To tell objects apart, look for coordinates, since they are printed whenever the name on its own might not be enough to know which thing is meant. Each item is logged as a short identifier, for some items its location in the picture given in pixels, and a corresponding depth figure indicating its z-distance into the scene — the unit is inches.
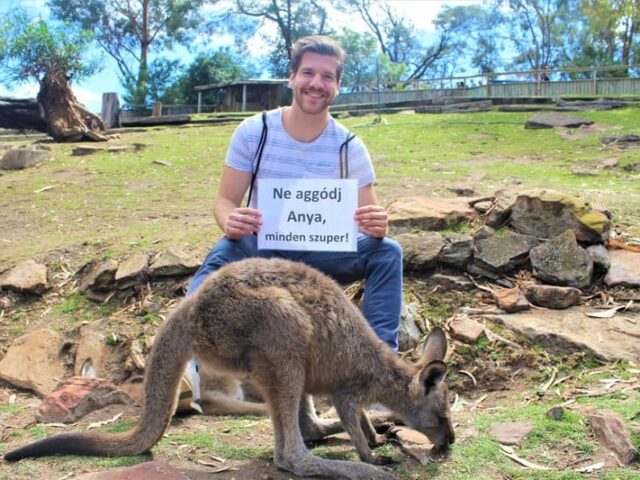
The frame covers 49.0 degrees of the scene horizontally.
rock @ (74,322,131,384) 197.0
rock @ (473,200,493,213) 250.1
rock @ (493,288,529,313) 207.3
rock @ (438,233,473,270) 223.6
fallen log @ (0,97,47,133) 573.9
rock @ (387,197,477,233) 238.8
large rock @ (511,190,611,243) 225.3
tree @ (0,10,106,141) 579.2
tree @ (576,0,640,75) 1234.8
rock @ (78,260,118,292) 238.2
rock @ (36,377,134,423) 159.5
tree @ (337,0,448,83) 1722.4
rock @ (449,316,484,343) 196.4
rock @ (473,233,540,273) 222.5
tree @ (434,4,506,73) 1715.1
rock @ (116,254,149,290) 234.1
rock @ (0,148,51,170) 443.5
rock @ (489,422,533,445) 137.0
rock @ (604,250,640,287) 213.5
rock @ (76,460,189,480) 119.0
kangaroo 127.9
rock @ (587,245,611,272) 218.5
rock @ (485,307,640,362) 185.8
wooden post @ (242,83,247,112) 1078.2
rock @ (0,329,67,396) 196.9
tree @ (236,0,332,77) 1456.7
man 161.3
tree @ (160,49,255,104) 1321.4
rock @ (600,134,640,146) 432.8
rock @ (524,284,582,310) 207.8
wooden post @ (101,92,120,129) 795.4
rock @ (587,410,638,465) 126.6
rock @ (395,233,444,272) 221.9
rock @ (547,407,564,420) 143.6
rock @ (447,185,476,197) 292.5
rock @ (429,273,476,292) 220.4
